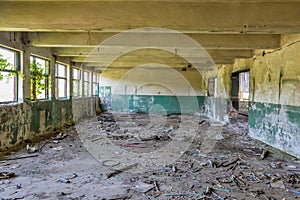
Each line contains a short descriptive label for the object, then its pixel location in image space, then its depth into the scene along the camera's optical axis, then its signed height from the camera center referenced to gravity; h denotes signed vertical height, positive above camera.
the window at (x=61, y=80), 9.28 +0.39
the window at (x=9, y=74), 5.68 +0.37
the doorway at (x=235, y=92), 10.68 +0.04
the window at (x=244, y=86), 20.41 +0.59
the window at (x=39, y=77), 7.11 +0.38
